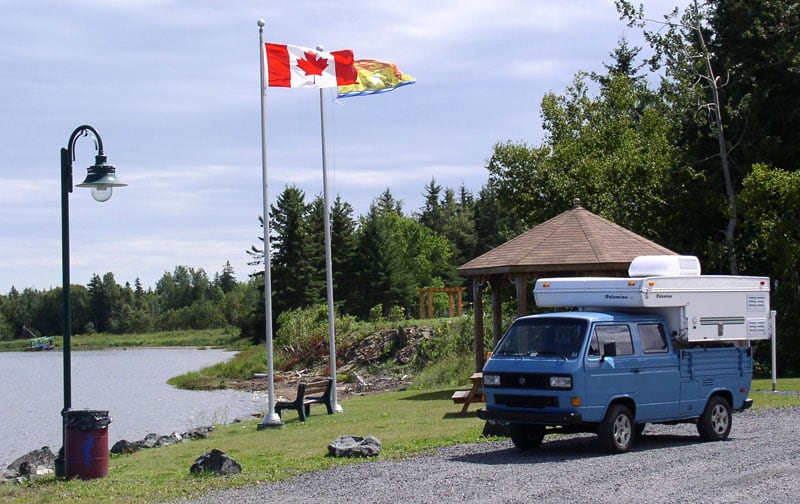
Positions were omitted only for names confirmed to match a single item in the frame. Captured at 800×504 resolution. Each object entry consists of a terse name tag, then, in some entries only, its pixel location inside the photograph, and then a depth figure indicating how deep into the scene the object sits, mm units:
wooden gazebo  22000
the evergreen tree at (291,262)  75188
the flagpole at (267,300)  21125
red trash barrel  13289
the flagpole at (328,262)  23156
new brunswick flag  23156
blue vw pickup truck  13336
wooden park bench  22203
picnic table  19656
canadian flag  21750
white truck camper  14312
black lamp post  13852
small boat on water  115500
